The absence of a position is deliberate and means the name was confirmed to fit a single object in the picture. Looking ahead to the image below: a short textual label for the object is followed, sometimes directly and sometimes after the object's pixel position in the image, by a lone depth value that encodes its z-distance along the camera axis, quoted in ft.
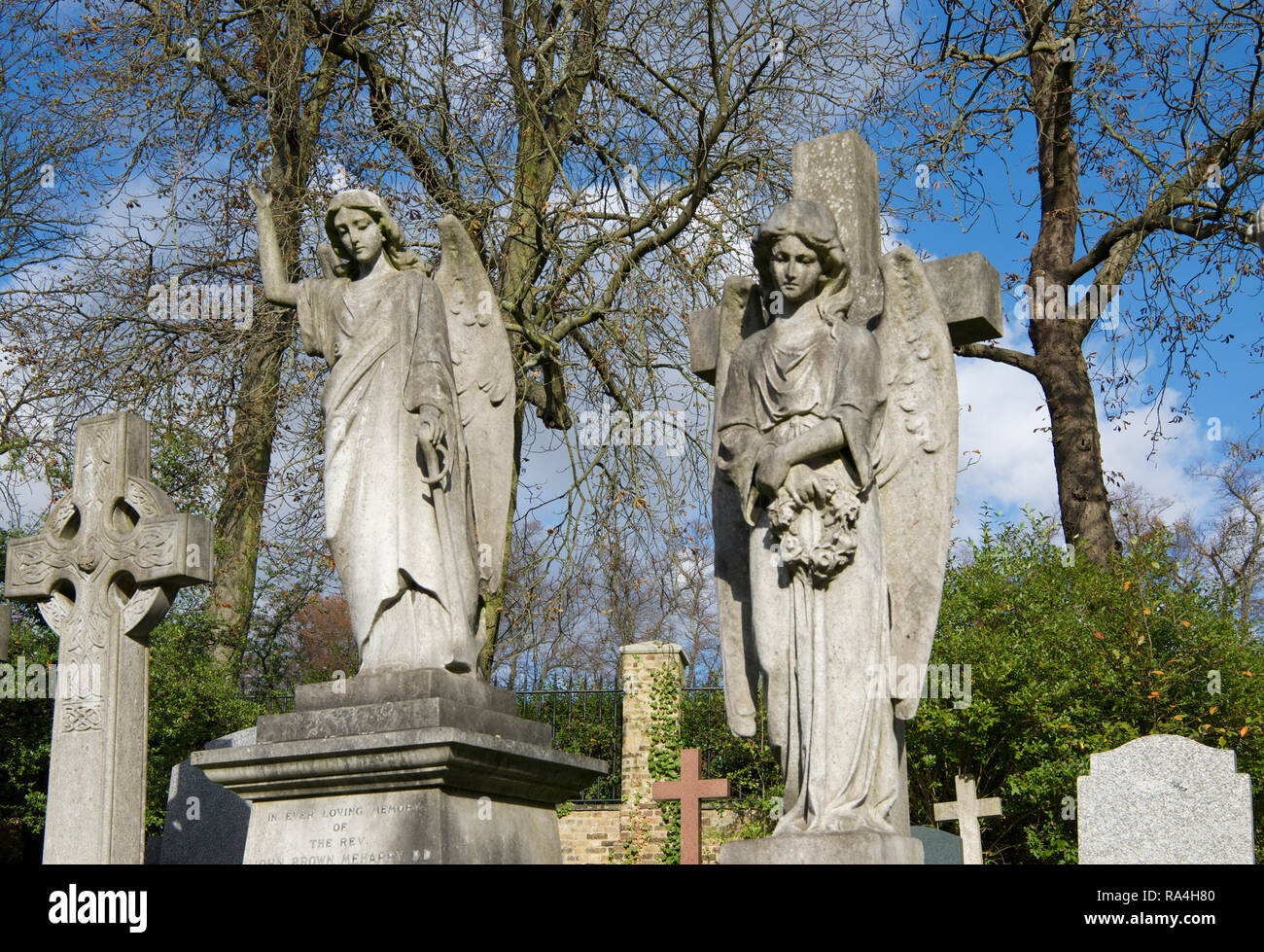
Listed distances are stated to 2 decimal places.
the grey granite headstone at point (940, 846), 32.73
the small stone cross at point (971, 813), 35.42
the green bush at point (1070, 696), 39.99
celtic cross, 25.32
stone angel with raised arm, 20.98
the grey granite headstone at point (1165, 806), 29.53
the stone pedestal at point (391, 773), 19.19
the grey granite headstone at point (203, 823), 33.42
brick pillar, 46.01
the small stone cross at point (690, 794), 36.09
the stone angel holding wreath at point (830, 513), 16.72
